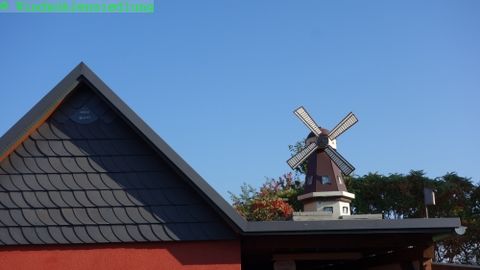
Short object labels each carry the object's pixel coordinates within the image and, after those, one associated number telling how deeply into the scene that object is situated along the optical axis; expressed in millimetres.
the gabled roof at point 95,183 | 8055
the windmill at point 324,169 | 10930
